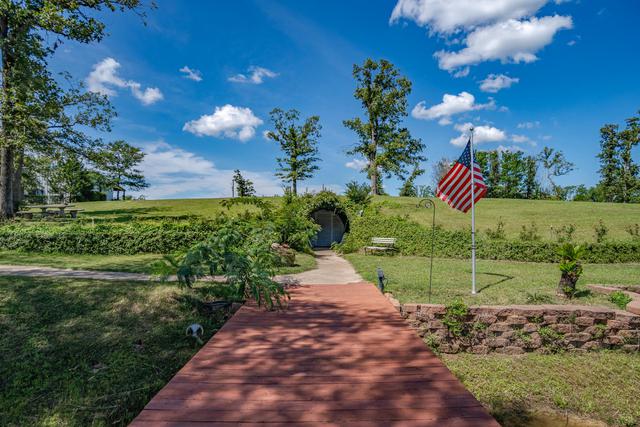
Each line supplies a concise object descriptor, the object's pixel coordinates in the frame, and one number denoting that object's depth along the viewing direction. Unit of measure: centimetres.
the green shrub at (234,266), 501
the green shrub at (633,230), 1623
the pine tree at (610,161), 4247
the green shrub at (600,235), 1533
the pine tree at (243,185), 3388
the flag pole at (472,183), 826
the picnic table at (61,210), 1929
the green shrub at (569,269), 781
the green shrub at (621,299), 675
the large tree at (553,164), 5388
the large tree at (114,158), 1938
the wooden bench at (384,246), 1606
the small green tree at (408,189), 4499
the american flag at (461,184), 843
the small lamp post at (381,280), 687
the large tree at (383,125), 3231
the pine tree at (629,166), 4050
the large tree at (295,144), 3859
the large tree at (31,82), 1538
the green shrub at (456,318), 552
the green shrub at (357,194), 1938
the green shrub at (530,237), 1569
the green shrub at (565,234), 1641
